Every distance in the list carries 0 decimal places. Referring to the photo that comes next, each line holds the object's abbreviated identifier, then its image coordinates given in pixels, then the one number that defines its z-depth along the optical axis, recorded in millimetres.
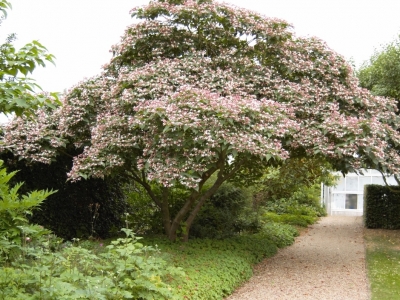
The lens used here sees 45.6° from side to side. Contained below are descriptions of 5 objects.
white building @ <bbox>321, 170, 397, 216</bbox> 21891
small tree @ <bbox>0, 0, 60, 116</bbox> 4762
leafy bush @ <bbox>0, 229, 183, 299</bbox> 4438
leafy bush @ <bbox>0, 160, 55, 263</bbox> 5371
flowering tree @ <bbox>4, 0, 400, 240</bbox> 7246
